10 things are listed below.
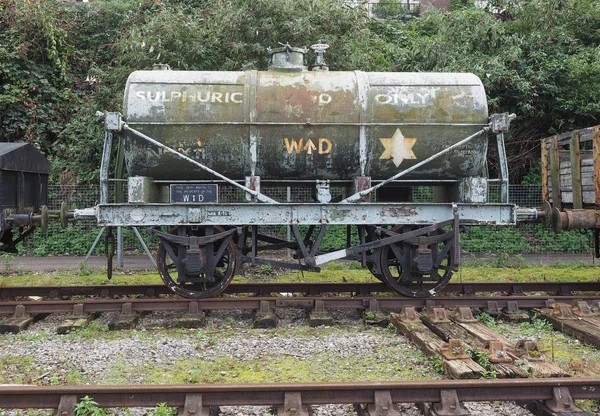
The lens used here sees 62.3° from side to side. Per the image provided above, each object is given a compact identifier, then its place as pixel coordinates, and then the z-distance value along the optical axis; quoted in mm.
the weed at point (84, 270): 10894
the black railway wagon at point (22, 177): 7520
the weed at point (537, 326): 6375
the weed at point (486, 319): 6570
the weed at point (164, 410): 3789
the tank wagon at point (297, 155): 6930
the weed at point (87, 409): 3773
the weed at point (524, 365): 4535
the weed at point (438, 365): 4734
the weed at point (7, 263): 11094
